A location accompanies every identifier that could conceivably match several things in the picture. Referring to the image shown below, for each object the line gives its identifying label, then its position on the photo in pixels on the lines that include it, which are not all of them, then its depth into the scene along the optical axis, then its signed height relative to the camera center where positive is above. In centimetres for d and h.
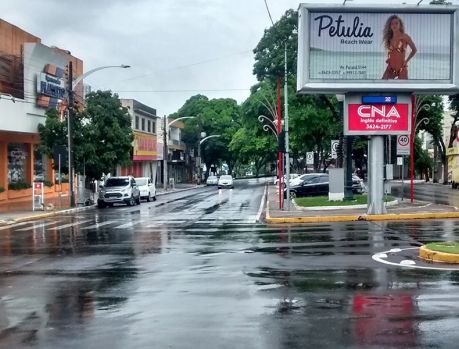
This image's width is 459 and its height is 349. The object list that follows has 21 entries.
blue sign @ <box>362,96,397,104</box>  2495 +244
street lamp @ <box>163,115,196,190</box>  5921 +8
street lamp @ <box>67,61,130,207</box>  3378 +215
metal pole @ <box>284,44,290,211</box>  2818 +23
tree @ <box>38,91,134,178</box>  3681 +165
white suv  3722 -180
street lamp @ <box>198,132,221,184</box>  8208 +165
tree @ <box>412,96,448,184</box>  5780 +420
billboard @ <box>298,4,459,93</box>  2448 +442
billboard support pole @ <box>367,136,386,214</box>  2492 -64
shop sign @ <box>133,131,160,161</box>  6187 +156
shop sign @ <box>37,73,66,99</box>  3964 +511
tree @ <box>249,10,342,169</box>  3734 +421
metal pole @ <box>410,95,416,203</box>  3072 +17
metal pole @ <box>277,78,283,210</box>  2961 -68
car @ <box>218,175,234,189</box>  6662 -223
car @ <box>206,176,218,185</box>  7931 -244
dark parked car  4088 -168
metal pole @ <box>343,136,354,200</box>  3131 -54
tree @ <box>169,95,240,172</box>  8922 +528
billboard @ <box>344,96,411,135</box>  2484 +169
